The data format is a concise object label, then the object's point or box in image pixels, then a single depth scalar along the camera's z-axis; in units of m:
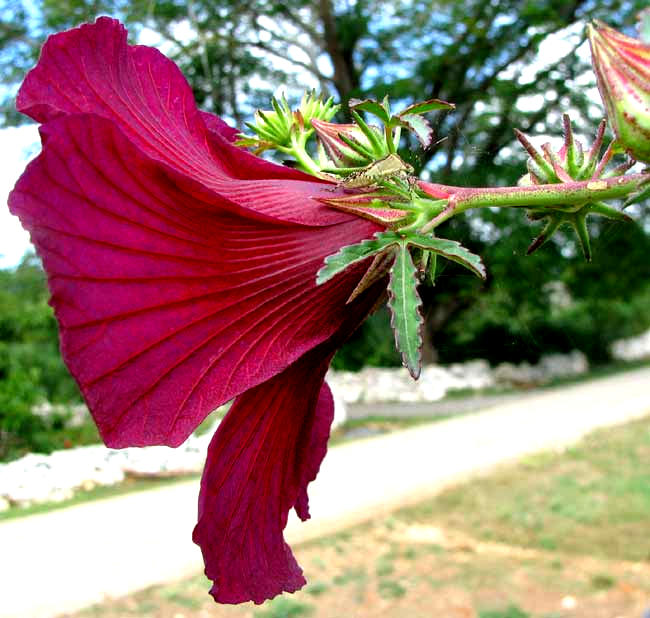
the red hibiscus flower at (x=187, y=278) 0.33
